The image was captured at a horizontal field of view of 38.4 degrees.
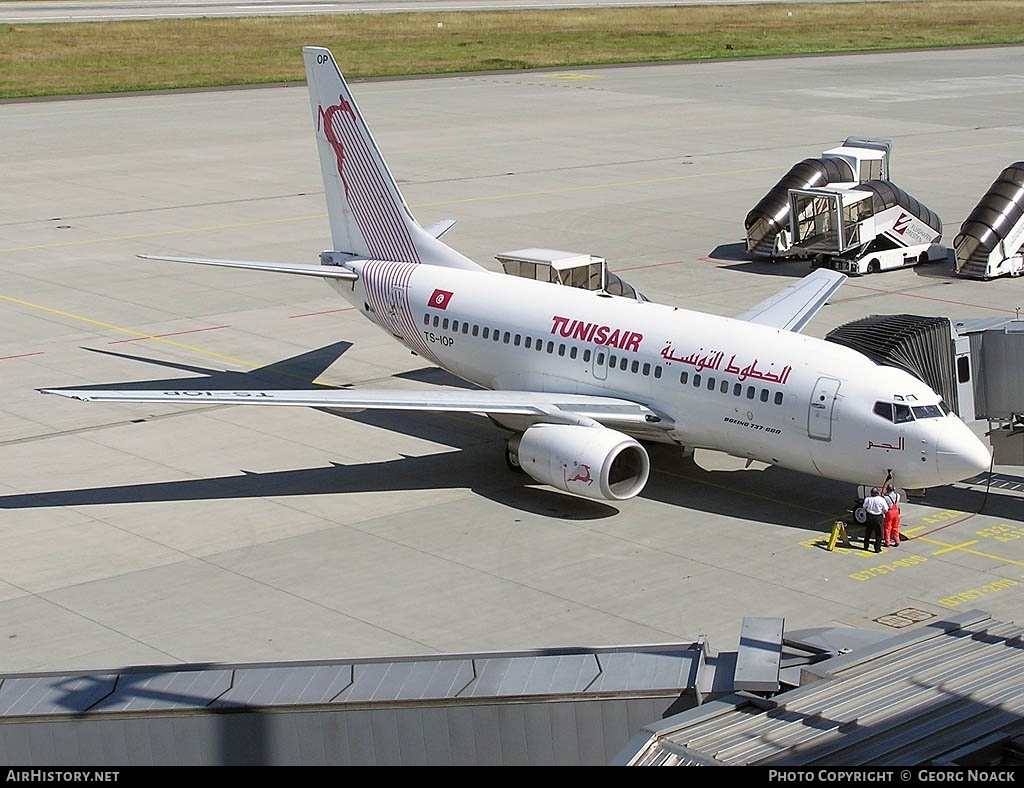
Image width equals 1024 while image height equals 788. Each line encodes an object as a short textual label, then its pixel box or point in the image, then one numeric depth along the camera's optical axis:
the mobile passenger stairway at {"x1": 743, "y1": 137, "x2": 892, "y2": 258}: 55.25
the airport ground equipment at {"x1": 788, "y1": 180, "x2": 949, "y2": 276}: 54.09
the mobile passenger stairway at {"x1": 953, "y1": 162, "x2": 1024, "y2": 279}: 52.38
